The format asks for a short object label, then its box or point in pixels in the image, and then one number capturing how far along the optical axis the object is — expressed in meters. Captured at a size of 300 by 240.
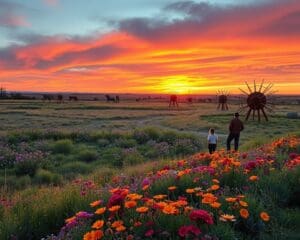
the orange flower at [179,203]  2.33
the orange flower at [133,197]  2.44
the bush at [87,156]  11.19
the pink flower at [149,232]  2.05
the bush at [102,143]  13.32
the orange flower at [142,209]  2.22
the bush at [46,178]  8.43
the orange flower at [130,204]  2.34
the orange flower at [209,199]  2.38
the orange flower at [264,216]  2.35
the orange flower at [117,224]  2.11
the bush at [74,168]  9.46
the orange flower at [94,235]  2.04
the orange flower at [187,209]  2.37
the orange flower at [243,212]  2.39
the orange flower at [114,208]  2.28
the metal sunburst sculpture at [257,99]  21.22
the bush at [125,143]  12.96
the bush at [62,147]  12.03
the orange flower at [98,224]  2.03
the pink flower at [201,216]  2.15
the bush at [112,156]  10.47
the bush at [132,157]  10.23
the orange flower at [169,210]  2.20
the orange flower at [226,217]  2.23
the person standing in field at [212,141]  9.30
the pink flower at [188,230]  1.99
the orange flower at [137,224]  2.20
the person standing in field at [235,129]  10.69
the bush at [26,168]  9.43
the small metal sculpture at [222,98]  35.79
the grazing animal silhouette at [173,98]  47.34
